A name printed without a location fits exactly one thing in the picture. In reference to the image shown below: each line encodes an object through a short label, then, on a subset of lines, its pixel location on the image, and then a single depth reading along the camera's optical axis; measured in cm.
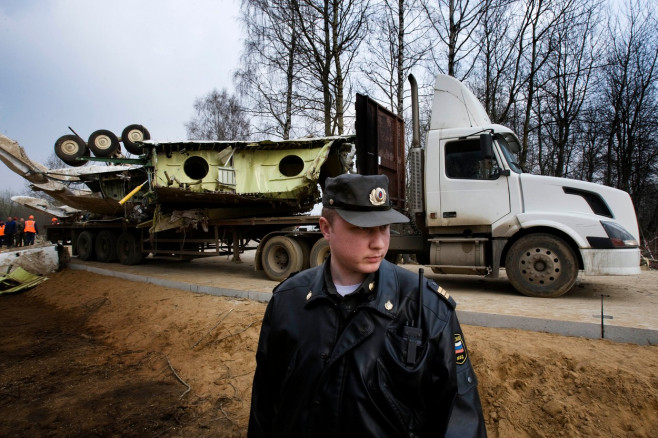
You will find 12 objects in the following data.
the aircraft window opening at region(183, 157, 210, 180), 912
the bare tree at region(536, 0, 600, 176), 1455
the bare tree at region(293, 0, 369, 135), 1391
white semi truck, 600
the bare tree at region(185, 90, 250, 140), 2555
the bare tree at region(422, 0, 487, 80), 1321
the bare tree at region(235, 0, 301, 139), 1466
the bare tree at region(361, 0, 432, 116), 1427
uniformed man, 144
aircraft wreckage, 874
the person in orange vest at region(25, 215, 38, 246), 2131
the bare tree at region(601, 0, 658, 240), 1705
